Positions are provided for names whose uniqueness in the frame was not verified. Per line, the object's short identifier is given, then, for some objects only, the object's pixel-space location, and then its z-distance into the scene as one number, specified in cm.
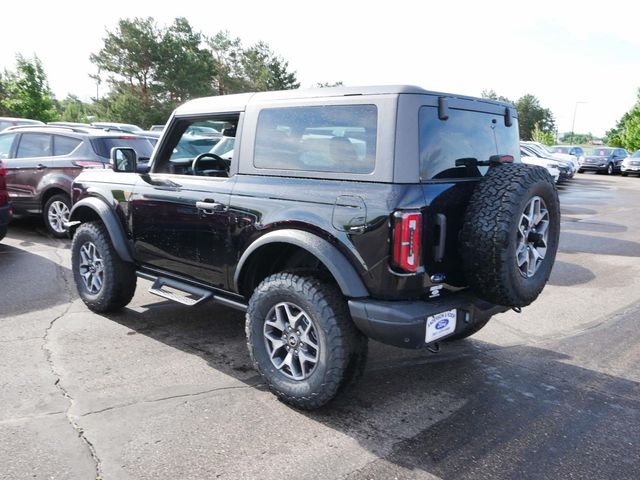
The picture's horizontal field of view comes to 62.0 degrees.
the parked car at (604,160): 3067
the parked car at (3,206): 697
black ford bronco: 291
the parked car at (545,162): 1898
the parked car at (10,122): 1565
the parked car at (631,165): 2908
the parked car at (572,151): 3136
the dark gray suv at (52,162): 796
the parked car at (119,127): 2060
